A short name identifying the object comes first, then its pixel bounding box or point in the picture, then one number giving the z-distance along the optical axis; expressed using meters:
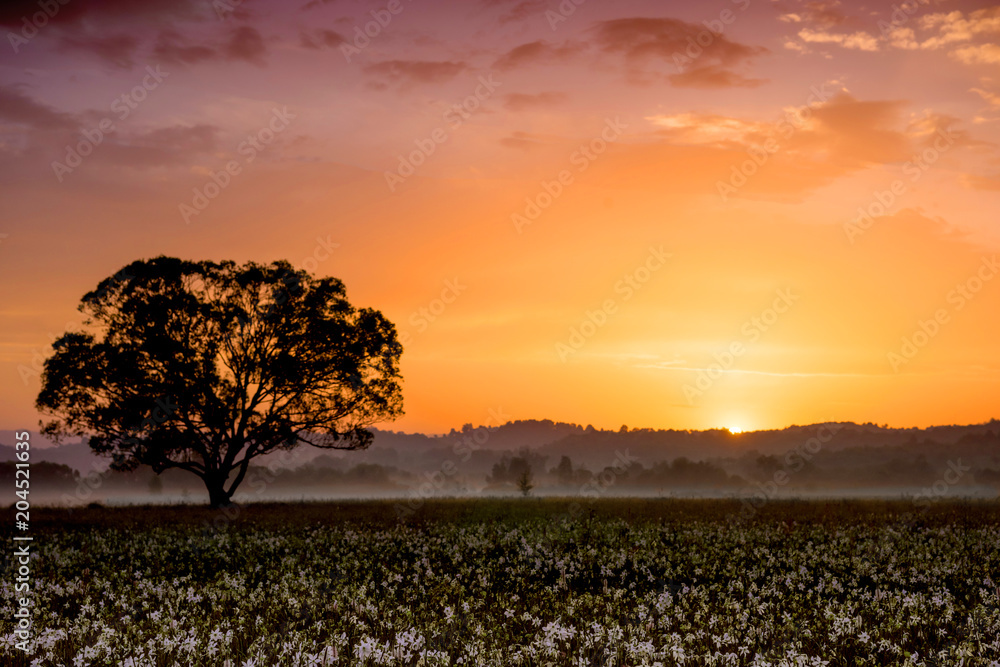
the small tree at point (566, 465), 188.50
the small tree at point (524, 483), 73.45
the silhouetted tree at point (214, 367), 42.62
